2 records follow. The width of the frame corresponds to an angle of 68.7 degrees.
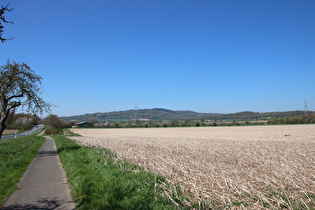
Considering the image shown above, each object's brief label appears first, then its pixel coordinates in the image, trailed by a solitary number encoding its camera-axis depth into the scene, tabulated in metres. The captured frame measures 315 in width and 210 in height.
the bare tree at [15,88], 15.73
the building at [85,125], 122.06
